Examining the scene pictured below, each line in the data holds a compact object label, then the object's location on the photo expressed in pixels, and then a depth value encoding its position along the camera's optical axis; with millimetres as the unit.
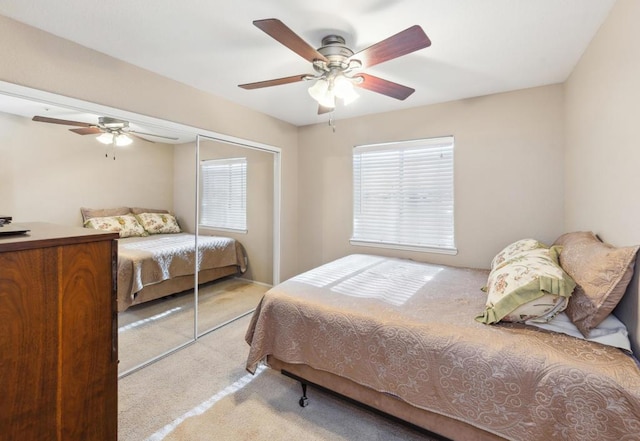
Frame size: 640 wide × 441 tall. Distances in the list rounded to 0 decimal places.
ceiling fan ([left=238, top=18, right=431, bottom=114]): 1377
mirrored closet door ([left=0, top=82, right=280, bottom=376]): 1810
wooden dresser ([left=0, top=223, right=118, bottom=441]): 937
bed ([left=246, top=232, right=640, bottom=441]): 1128
